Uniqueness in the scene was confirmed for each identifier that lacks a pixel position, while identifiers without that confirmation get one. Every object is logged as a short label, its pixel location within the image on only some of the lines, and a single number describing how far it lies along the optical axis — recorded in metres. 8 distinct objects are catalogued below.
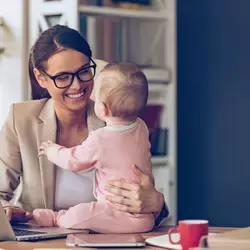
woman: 2.70
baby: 2.54
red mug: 2.27
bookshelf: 4.14
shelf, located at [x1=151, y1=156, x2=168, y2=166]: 4.24
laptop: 2.49
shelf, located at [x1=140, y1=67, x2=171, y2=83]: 4.19
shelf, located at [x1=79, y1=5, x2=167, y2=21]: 4.01
